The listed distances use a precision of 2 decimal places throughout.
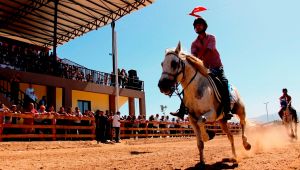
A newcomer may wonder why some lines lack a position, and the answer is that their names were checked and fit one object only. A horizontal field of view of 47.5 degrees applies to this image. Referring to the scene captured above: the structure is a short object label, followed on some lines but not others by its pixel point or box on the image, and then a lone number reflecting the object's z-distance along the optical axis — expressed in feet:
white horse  20.63
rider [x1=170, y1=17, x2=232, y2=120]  24.97
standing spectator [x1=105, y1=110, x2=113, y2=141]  62.79
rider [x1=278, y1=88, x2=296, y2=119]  52.54
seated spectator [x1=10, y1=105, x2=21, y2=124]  48.96
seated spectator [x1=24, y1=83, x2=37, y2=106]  59.57
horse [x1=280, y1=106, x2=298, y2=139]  52.53
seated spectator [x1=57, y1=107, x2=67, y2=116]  56.42
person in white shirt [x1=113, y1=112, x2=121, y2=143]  63.87
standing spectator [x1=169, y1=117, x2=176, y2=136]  88.69
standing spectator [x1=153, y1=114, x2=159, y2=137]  81.93
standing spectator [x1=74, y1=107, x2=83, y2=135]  59.31
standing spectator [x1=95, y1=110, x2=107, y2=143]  59.98
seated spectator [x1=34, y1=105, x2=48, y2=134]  51.82
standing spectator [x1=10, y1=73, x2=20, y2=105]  61.51
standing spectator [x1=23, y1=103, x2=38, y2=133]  50.20
